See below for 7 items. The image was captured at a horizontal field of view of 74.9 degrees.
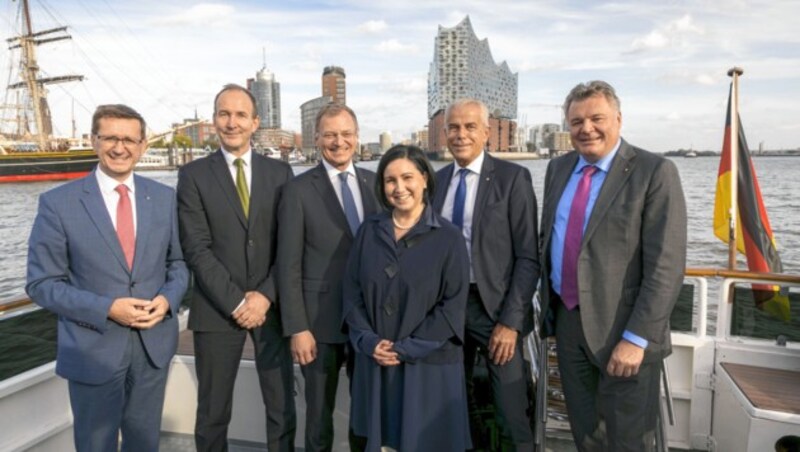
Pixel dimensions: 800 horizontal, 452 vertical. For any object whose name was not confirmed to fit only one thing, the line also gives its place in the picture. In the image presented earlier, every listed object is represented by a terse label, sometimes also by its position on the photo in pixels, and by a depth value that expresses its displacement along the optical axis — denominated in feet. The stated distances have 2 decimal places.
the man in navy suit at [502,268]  7.96
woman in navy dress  7.16
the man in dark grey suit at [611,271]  7.01
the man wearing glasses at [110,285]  6.85
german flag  15.24
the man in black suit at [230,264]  8.32
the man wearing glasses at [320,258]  8.18
